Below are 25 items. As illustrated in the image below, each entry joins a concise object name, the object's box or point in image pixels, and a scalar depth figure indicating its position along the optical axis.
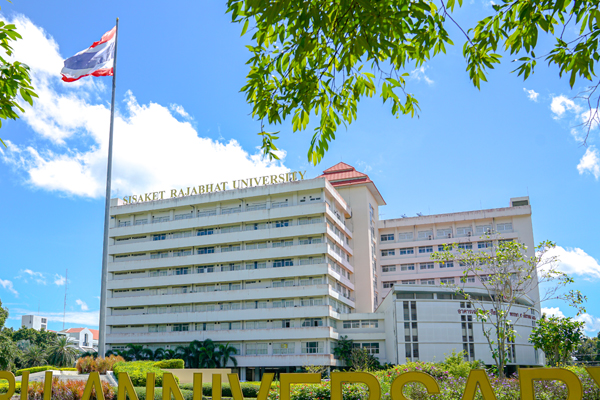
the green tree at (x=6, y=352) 52.08
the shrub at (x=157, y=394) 23.88
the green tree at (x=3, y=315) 57.91
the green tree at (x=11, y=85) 9.38
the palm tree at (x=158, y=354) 58.03
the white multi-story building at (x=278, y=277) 53.47
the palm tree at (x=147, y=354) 58.50
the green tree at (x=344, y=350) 55.86
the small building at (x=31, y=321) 141.50
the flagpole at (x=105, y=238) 24.41
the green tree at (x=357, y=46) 6.30
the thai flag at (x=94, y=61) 26.33
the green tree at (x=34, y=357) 70.38
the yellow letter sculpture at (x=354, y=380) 11.06
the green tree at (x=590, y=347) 78.56
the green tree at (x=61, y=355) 66.75
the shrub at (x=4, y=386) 23.06
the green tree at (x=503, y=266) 24.21
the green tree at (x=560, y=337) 39.31
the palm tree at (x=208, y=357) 55.19
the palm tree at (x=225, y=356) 55.80
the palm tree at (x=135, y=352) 58.97
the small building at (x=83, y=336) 131.75
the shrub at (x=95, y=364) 28.05
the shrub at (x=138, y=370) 27.36
